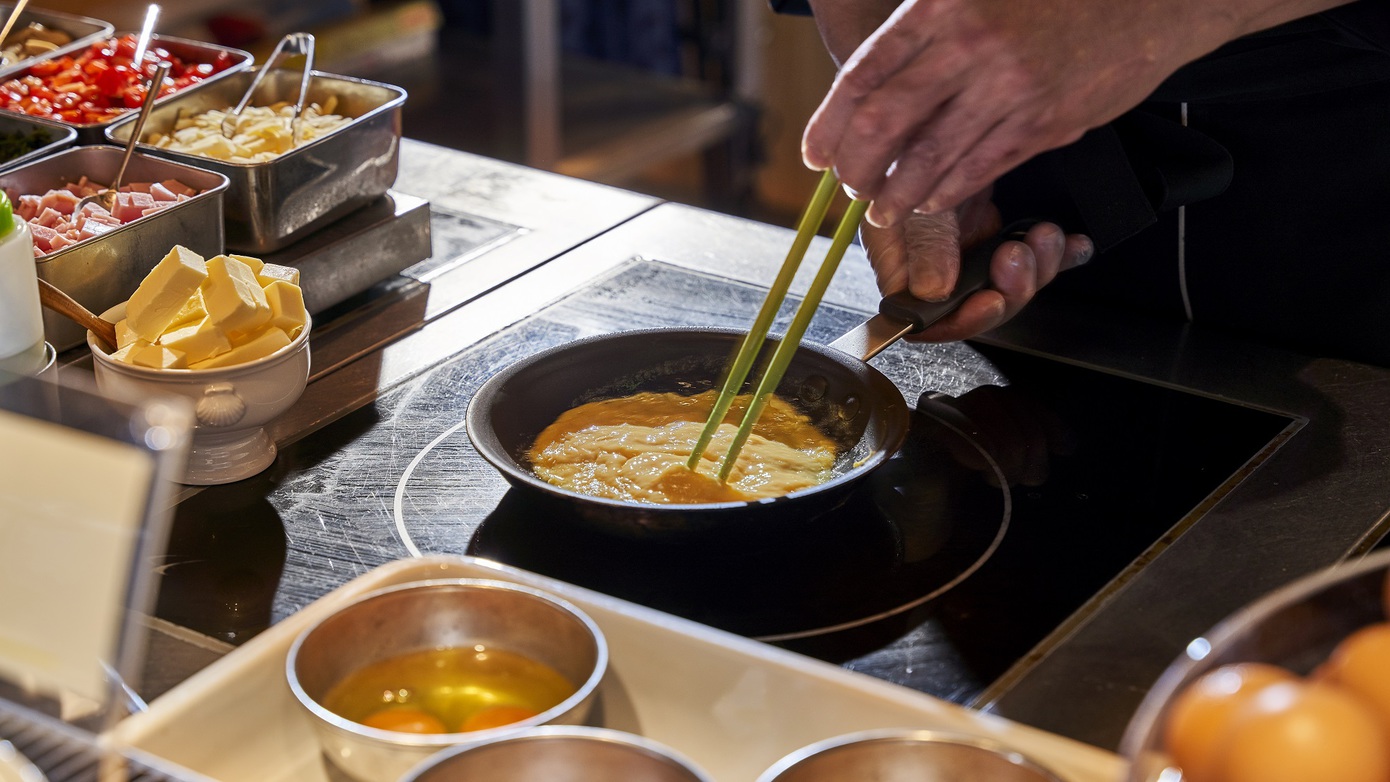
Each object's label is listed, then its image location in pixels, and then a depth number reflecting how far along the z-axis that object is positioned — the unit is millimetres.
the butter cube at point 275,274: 1396
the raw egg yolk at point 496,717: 1113
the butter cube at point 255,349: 1344
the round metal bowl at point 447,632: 1113
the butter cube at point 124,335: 1356
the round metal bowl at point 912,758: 1045
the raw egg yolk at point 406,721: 1108
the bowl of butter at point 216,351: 1333
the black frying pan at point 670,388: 1256
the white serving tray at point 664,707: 1088
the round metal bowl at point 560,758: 1039
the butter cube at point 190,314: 1353
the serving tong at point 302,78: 1685
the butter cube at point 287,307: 1373
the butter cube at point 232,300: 1341
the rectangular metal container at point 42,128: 1597
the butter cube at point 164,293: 1347
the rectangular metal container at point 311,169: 1563
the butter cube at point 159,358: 1334
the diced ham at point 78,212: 1464
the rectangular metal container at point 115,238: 1444
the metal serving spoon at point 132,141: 1543
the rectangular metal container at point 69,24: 2069
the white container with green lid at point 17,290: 1323
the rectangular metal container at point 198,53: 1799
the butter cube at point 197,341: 1338
